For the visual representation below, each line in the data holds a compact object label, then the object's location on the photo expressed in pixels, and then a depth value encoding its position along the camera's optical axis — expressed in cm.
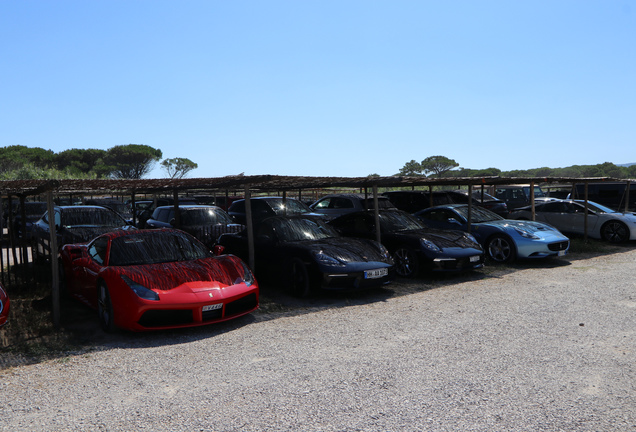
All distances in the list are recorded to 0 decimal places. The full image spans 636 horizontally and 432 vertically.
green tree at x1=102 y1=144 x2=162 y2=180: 6328
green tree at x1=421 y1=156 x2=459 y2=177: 7381
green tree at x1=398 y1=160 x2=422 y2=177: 7481
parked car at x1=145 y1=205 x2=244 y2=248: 1180
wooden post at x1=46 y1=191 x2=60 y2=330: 615
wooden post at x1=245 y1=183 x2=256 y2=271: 858
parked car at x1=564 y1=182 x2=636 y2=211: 2058
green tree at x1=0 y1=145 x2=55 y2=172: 5366
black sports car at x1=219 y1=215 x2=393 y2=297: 742
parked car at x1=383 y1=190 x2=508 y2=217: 1711
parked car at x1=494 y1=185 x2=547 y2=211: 2173
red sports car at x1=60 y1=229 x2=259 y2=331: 561
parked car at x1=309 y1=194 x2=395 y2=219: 1545
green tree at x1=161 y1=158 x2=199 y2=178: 7256
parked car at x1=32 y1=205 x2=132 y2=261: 1016
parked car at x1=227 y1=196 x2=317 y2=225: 1470
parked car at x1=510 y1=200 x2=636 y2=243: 1403
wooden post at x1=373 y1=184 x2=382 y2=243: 981
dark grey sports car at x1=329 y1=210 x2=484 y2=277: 911
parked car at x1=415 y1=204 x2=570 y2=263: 1063
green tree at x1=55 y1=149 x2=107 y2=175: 6206
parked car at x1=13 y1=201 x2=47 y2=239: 1669
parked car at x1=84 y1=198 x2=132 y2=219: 1845
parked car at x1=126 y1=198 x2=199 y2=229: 1602
